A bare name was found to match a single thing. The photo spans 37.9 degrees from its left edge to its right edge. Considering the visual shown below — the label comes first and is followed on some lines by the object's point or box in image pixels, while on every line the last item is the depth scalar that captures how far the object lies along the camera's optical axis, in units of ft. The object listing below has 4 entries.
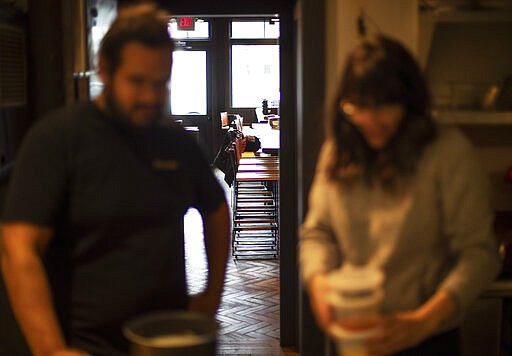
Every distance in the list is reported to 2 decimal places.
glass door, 45.73
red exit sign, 39.99
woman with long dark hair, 5.70
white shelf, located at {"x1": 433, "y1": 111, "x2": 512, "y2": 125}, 9.18
